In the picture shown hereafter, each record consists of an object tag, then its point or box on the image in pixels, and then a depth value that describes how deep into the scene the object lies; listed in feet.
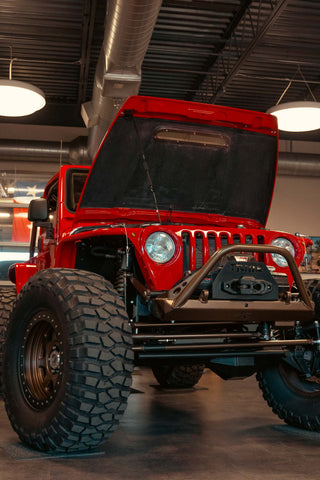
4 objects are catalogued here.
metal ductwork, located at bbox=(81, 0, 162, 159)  20.41
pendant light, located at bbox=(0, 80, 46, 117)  26.00
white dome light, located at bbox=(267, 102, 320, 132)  29.37
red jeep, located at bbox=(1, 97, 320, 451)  10.12
